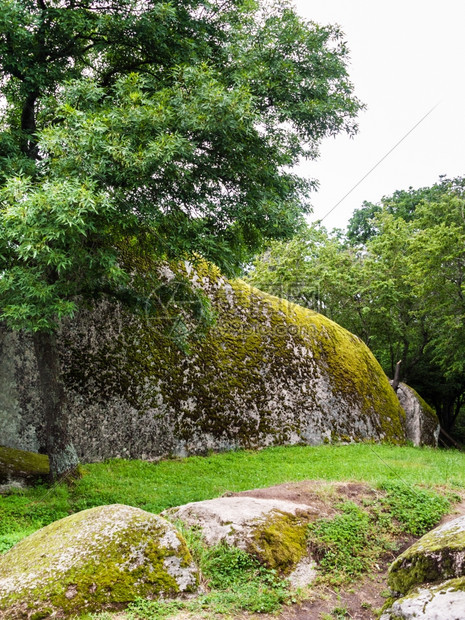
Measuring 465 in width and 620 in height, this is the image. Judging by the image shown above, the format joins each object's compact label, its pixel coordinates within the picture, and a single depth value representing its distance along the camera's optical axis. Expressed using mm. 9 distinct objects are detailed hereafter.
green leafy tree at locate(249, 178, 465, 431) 17828
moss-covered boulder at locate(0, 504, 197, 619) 4273
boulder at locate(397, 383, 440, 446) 18975
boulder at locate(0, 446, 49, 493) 9094
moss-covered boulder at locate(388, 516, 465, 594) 3863
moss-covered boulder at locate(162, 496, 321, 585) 5801
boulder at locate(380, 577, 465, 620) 3252
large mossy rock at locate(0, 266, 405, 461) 11836
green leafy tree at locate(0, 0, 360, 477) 6836
